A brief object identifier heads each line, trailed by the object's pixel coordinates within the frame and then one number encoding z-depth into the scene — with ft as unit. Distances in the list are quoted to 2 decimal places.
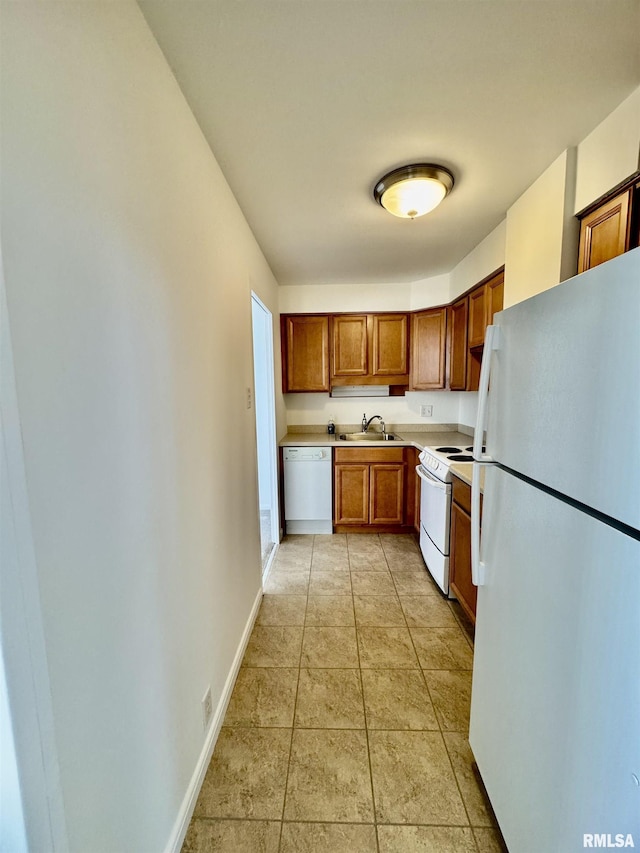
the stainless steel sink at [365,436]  11.97
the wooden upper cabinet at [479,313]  7.66
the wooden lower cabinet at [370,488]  10.63
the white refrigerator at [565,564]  2.03
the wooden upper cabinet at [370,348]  11.34
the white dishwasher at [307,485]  10.74
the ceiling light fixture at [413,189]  5.29
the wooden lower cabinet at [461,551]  6.49
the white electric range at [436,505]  7.51
